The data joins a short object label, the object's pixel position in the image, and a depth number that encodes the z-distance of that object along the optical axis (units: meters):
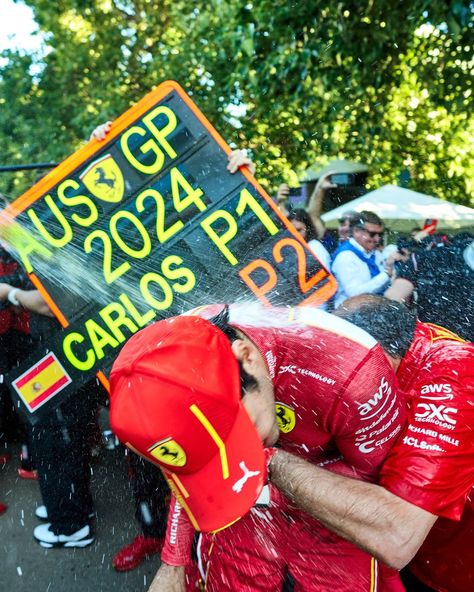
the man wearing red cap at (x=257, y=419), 1.36
